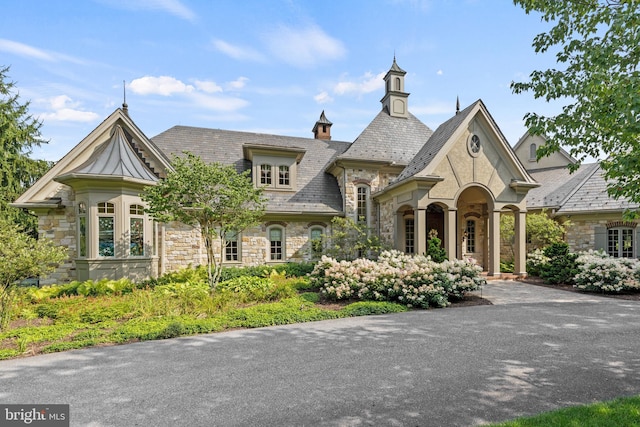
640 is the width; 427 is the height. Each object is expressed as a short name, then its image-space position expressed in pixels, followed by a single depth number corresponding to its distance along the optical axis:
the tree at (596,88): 4.11
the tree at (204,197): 10.31
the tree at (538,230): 16.47
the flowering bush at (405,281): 9.29
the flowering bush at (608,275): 11.25
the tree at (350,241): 15.65
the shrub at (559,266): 13.52
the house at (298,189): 11.88
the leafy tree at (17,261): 7.06
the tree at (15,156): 20.20
